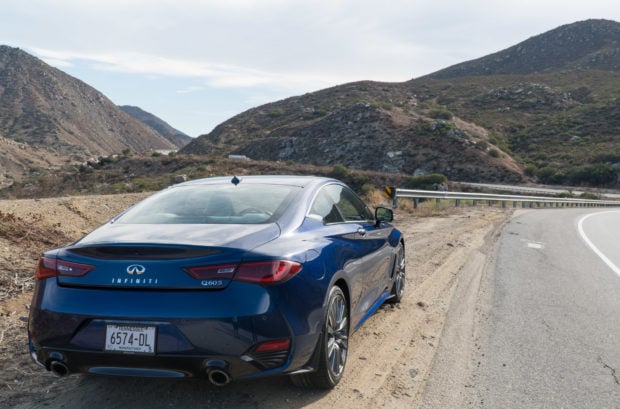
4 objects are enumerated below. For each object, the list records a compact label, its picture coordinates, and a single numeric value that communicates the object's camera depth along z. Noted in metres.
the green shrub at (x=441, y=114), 69.97
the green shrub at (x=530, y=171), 56.25
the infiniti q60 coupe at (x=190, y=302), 3.29
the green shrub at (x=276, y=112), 90.00
